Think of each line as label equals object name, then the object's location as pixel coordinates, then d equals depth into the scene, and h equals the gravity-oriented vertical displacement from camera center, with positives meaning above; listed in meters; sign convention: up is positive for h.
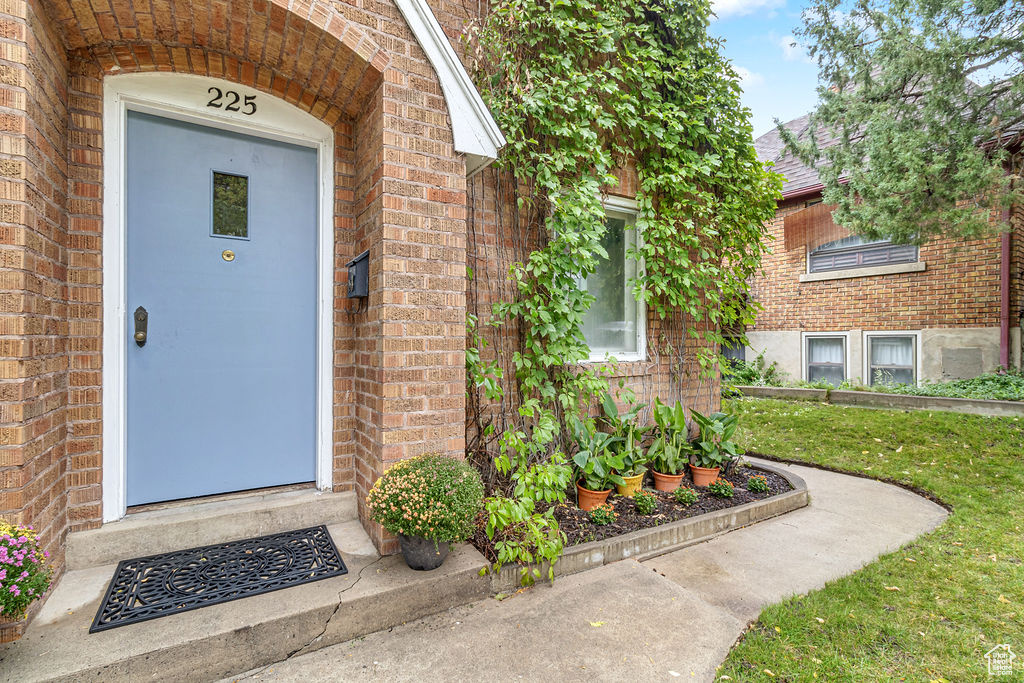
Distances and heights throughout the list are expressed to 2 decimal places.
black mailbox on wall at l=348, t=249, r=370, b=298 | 2.72 +0.34
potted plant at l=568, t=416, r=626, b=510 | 3.49 -0.96
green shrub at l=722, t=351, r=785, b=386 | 9.50 -0.77
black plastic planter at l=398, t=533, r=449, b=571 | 2.37 -1.08
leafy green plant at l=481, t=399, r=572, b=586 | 2.60 -0.99
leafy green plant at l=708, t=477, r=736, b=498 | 3.93 -1.26
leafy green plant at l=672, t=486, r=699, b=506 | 3.72 -1.25
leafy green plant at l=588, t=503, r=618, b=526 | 3.24 -1.23
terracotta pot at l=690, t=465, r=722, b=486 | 4.19 -1.22
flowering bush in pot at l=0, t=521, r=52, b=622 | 1.61 -0.83
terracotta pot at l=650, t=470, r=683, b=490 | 4.02 -1.23
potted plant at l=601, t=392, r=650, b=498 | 3.81 -0.89
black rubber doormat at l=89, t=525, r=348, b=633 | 2.03 -1.14
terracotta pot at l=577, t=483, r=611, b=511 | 3.46 -1.18
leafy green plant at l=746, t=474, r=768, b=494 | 4.09 -1.27
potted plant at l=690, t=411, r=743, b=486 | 4.21 -1.00
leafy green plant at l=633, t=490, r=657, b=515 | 3.50 -1.23
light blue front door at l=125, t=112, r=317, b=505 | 2.54 +0.14
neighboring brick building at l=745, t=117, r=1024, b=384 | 7.14 +0.59
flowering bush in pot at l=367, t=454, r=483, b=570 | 2.26 -0.82
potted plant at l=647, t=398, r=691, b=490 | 4.04 -0.97
